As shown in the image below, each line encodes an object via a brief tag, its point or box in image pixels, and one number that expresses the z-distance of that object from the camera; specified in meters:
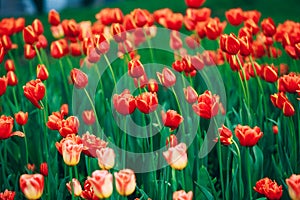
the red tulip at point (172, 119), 3.47
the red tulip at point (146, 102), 3.51
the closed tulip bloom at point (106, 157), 3.13
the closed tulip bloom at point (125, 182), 2.74
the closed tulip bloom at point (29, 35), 4.63
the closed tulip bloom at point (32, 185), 2.86
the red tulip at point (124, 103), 3.52
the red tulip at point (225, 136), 3.49
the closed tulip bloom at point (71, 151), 3.11
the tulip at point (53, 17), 5.63
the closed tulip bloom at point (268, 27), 4.99
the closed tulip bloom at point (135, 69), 3.89
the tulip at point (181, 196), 2.81
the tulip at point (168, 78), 3.94
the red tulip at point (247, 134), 3.43
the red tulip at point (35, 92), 3.76
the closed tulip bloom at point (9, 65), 5.14
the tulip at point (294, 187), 2.92
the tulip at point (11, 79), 4.68
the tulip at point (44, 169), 3.77
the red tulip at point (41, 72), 4.24
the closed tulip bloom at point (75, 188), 3.23
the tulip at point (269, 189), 3.26
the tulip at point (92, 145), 3.37
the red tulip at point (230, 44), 3.97
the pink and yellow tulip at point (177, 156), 3.16
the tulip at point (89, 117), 4.07
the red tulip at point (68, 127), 3.47
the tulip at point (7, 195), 3.39
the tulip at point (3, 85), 4.12
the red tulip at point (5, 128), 3.59
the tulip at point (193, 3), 5.57
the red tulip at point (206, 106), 3.60
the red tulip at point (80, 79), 3.99
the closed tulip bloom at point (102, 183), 2.71
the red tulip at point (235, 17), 5.50
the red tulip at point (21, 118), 3.99
